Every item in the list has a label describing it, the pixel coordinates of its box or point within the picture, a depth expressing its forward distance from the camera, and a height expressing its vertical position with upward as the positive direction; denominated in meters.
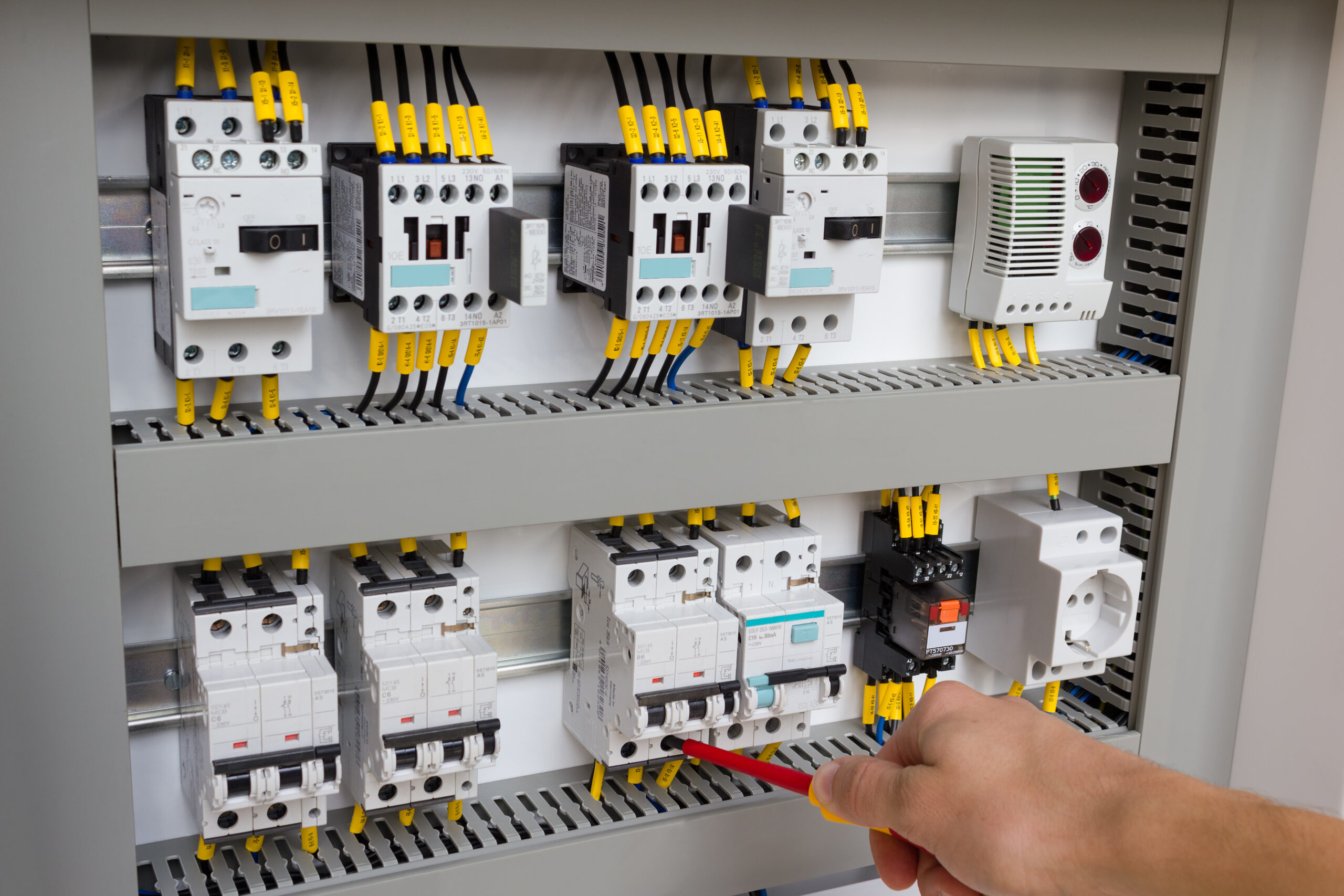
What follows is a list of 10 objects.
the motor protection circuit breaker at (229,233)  0.51 -0.04
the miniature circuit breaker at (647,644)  0.61 -0.20
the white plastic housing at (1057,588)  0.70 -0.20
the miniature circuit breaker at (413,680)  0.58 -0.21
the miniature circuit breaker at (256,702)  0.56 -0.21
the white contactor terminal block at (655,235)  0.57 -0.04
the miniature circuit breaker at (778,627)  0.64 -0.20
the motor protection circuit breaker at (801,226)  0.58 -0.04
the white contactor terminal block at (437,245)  0.54 -0.05
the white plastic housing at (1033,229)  0.65 -0.04
